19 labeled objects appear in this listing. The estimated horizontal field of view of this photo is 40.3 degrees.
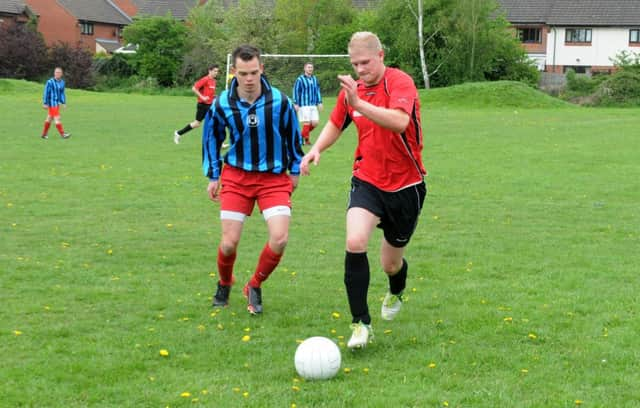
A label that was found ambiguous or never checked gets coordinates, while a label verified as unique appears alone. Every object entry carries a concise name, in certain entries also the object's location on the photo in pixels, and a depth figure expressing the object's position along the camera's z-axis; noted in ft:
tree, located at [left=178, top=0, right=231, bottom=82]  190.19
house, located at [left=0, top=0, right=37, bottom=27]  238.27
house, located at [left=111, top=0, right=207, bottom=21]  281.74
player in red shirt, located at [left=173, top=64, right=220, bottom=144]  73.41
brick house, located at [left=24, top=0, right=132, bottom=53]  262.67
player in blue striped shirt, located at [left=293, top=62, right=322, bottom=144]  75.61
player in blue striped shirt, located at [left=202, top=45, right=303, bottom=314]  23.38
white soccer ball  18.04
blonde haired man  19.94
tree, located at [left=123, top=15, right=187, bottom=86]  200.85
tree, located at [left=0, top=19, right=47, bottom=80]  191.83
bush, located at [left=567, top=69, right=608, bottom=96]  166.50
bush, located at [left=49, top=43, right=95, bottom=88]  193.77
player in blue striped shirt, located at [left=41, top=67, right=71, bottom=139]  76.95
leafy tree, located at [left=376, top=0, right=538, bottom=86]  161.07
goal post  121.08
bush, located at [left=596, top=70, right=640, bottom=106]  141.69
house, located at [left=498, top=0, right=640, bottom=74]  224.74
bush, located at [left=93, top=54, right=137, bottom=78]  205.98
